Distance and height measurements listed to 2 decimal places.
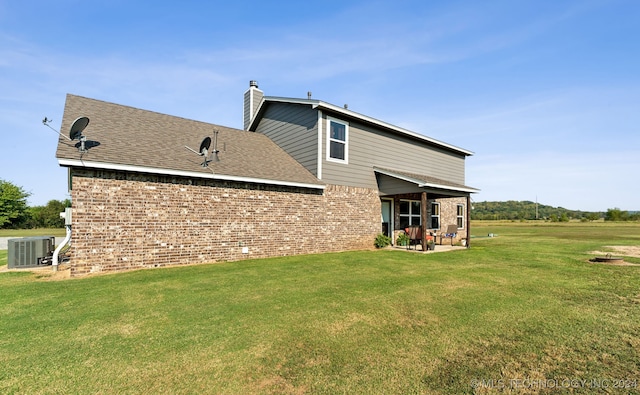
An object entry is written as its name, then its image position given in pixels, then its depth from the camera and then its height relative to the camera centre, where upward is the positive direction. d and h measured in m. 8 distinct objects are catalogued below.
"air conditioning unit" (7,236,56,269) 9.22 -1.50
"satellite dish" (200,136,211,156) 9.96 +2.06
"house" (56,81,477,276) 8.13 +0.79
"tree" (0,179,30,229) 38.06 -0.01
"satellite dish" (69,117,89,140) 8.06 +2.13
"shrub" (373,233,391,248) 14.25 -1.67
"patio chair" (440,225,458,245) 16.63 -1.40
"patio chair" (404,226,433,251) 13.50 -1.22
